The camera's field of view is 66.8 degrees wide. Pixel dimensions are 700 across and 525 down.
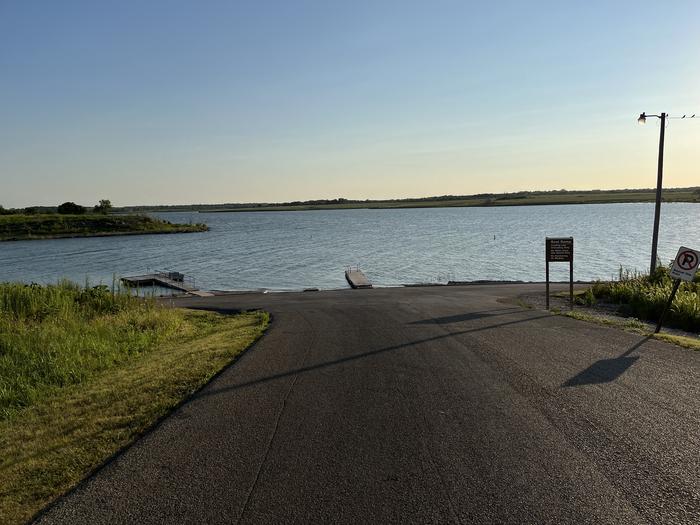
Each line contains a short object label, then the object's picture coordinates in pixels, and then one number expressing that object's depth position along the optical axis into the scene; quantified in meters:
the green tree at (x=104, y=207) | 149.88
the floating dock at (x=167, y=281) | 40.81
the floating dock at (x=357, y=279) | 38.33
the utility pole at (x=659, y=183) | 22.77
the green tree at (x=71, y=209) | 140.12
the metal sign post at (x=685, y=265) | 12.96
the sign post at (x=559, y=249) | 19.77
